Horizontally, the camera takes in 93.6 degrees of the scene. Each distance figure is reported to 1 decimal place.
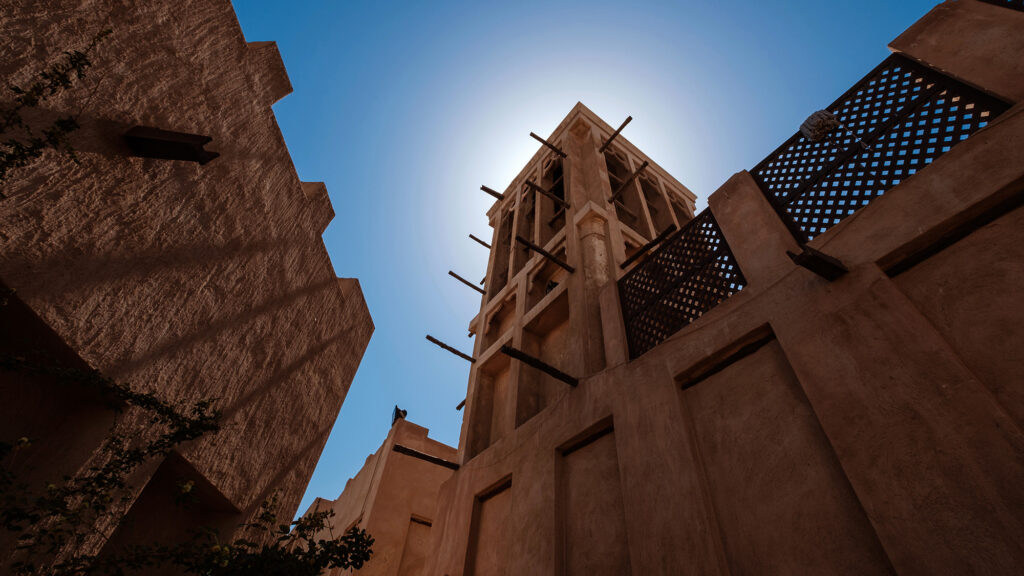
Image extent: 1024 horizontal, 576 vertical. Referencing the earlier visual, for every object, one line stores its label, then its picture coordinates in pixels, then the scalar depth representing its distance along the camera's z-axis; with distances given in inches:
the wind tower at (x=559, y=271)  275.6
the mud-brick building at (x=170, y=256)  103.7
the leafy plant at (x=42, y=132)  92.3
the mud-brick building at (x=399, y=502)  397.1
